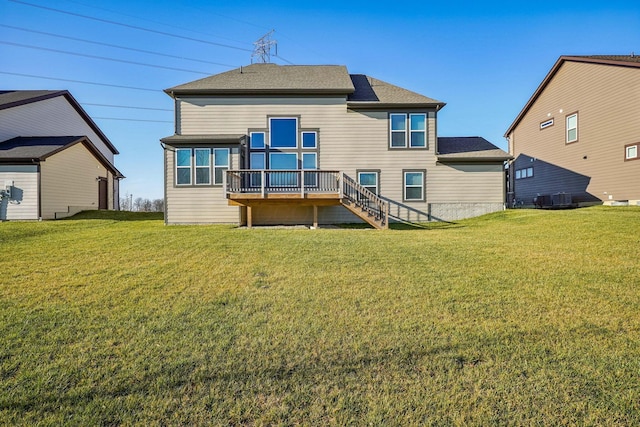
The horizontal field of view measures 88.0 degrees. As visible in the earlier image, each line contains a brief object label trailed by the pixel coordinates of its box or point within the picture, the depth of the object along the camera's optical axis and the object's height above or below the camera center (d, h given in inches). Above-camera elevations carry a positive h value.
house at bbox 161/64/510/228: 577.9 +121.9
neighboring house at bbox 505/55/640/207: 579.5 +154.3
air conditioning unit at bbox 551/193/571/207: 697.6 +22.2
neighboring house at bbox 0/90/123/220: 574.9 +100.8
